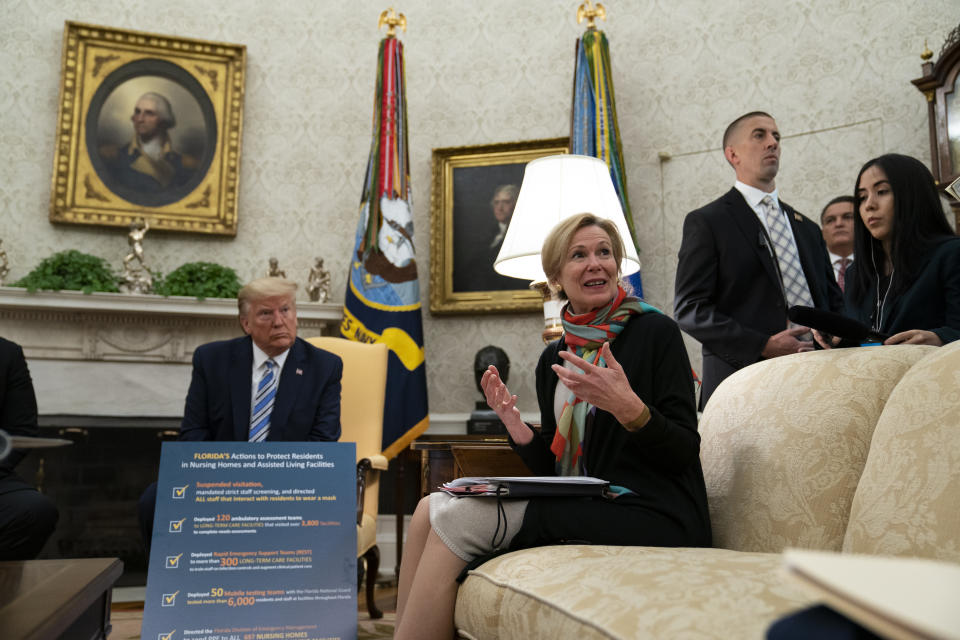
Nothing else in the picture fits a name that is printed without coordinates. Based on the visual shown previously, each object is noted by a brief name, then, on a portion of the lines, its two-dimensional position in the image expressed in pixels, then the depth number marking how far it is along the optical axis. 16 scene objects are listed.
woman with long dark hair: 2.09
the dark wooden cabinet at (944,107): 3.83
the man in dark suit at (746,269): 2.55
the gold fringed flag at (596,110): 4.29
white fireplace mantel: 4.38
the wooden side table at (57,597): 1.32
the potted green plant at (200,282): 4.54
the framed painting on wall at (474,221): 4.84
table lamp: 2.76
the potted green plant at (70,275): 4.32
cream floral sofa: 1.15
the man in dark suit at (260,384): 3.16
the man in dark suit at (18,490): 2.79
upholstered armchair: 3.36
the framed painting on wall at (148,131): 4.76
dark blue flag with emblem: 4.33
